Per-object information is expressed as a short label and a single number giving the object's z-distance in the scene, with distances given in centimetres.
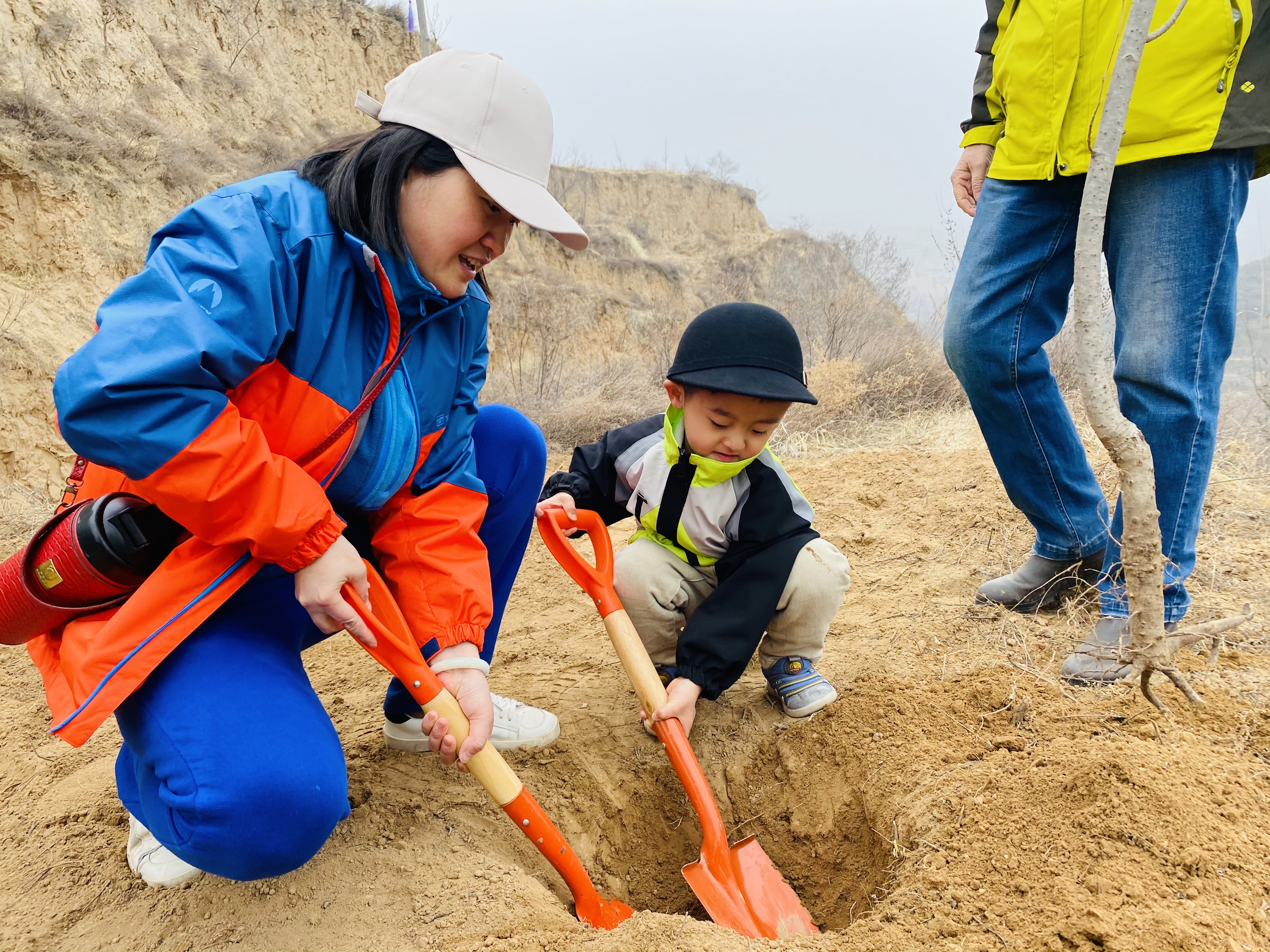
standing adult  189
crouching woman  133
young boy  199
